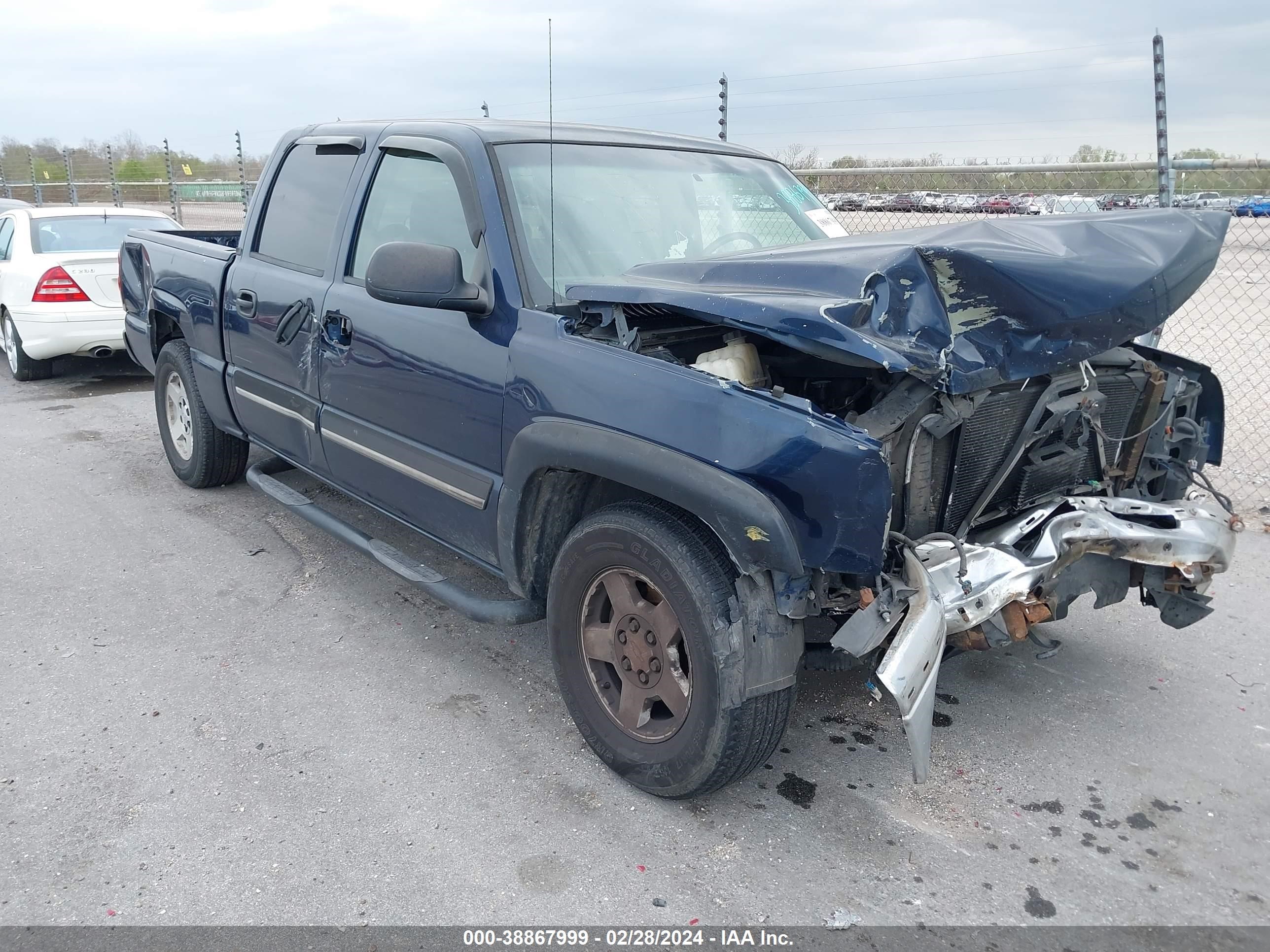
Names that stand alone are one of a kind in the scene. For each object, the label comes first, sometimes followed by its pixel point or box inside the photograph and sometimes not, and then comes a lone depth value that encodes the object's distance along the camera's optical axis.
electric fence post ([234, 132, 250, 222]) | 14.70
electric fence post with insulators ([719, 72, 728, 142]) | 8.46
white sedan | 8.41
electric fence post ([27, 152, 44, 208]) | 24.44
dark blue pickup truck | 2.50
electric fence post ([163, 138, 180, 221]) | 17.39
